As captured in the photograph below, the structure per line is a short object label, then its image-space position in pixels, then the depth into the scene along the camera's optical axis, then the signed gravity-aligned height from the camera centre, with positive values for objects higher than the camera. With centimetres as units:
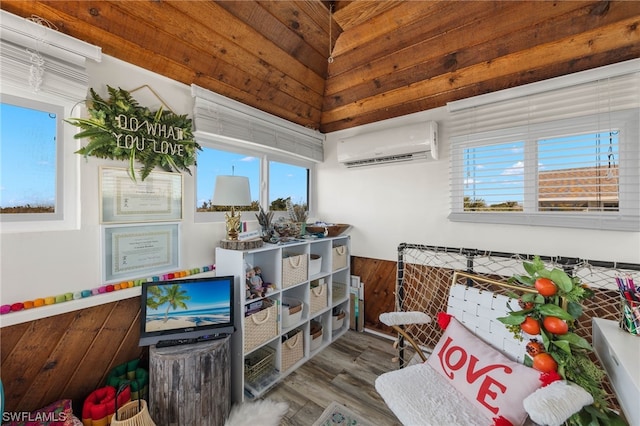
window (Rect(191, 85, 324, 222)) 200 +56
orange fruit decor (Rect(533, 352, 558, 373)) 108 -63
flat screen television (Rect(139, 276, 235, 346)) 158 -62
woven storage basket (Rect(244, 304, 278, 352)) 181 -83
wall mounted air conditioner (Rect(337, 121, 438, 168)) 222 +60
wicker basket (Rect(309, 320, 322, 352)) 236 -113
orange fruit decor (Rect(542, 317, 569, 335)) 108 -48
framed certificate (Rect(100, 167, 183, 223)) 154 +9
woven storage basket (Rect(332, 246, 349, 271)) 261 -47
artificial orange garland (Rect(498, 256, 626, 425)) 106 -51
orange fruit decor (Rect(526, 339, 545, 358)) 113 -60
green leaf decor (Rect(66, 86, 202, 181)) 146 +47
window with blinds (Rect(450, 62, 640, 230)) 161 +38
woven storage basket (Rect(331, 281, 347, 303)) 268 -84
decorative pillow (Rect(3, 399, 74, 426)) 124 -100
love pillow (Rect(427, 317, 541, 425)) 119 -82
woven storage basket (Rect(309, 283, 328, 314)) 232 -79
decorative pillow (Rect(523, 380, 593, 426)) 90 -69
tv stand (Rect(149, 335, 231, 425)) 145 -97
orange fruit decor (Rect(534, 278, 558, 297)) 110 -32
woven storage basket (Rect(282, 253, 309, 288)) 209 -48
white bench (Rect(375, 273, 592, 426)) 121 -92
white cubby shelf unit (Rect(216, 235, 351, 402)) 181 -80
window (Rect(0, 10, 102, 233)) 125 +47
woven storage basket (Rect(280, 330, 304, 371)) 208 -113
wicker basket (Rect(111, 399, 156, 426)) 129 -104
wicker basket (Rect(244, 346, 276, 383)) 191 -115
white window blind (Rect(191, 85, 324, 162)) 192 +72
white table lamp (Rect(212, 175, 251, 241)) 174 +14
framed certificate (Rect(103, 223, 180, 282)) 156 -25
